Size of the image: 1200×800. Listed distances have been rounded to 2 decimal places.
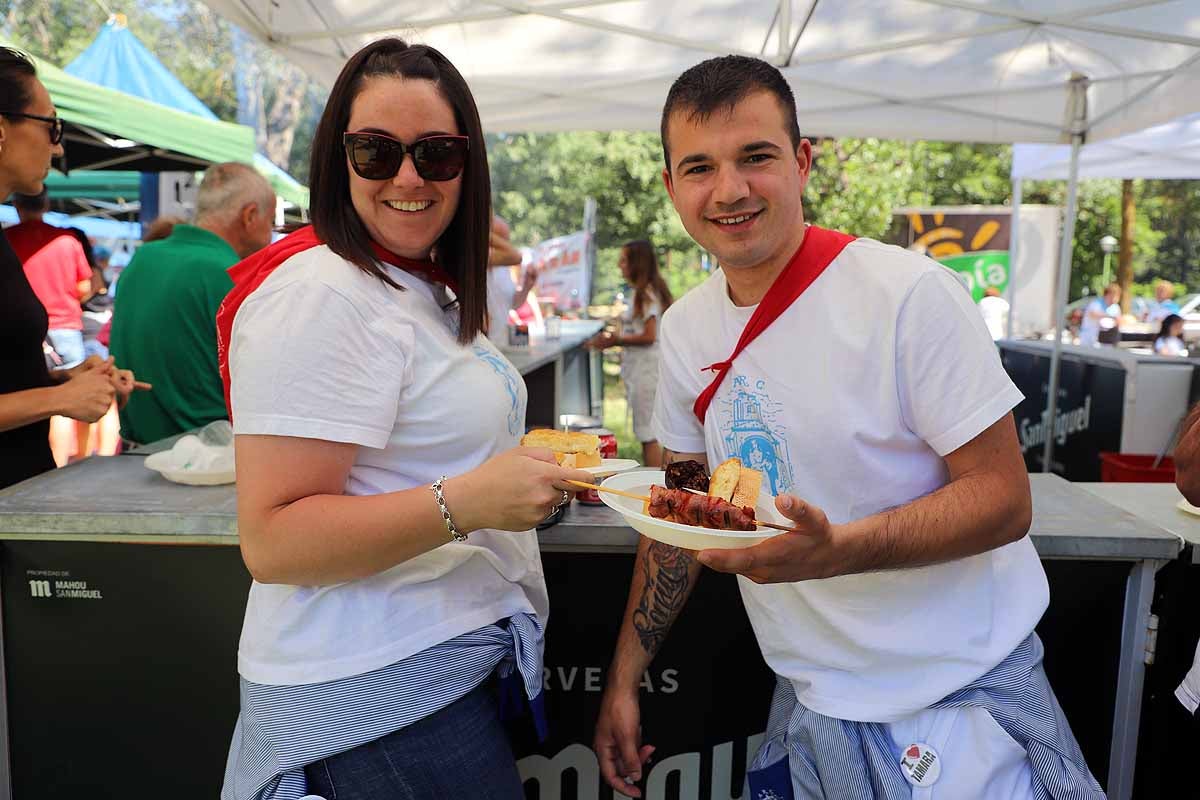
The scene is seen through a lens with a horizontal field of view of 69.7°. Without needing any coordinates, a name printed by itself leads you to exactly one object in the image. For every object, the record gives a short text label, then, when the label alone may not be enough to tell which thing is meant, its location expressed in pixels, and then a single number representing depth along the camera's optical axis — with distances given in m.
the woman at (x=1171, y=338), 11.07
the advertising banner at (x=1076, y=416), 6.86
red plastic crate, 3.80
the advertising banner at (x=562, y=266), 13.83
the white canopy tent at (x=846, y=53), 5.89
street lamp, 28.47
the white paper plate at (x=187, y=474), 2.60
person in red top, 7.50
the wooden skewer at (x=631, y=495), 1.38
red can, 2.20
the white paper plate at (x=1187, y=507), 2.43
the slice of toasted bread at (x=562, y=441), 1.76
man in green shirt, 4.11
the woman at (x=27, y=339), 2.77
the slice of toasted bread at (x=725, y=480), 1.53
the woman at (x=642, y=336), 8.57
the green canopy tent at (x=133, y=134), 6.82
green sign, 15.12
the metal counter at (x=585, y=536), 2.26
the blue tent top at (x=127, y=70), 10.01
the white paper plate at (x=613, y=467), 1.61
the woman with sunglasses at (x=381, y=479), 1.42
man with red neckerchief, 1.61
